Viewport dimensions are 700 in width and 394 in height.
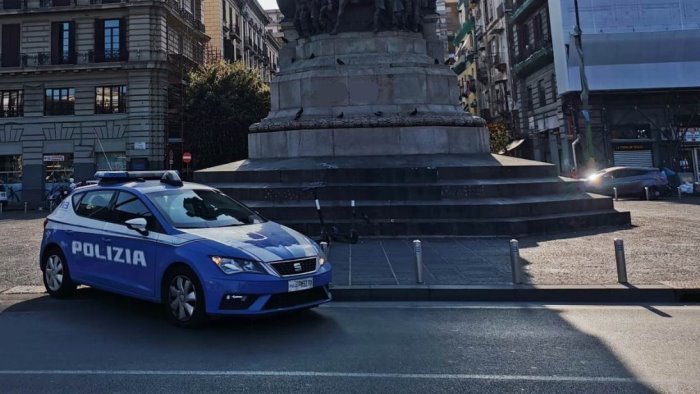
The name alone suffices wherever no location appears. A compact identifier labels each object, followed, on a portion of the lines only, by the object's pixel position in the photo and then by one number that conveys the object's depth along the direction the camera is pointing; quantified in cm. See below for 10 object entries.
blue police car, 529
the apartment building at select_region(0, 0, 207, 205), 3791
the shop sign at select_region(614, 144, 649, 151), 3441
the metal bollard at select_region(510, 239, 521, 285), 720
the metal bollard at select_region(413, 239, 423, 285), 733
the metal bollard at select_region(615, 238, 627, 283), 708
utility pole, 2807
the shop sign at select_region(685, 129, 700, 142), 3375
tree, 3475
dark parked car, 2502
